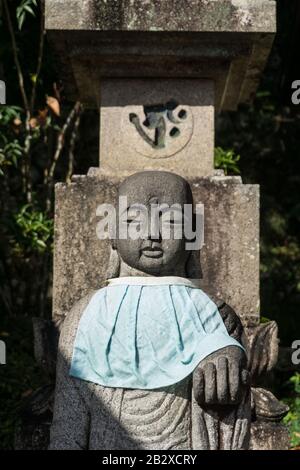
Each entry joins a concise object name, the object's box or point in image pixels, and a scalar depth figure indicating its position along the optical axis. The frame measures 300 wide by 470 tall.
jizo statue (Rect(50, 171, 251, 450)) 4.22
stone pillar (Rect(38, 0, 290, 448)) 5.06
